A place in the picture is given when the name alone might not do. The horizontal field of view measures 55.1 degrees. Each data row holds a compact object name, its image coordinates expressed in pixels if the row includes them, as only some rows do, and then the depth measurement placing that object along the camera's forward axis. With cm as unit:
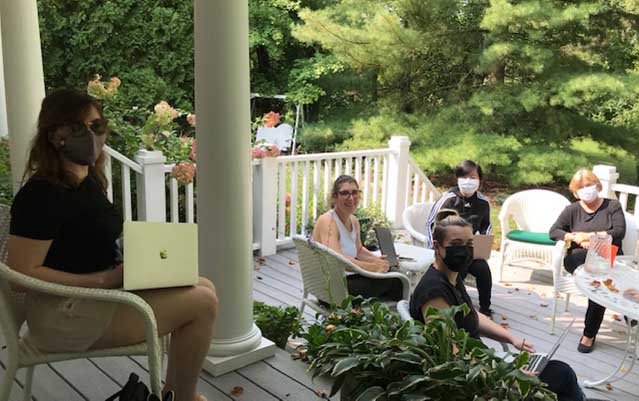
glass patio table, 296
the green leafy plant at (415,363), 160
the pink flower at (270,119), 540
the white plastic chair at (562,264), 414
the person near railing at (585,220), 434
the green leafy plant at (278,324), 301
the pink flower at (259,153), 511
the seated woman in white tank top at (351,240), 343
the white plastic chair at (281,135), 1132
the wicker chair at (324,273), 315
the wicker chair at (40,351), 179
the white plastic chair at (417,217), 485
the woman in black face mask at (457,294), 224
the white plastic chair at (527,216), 506
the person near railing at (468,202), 458
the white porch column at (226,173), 238
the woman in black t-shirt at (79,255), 186
